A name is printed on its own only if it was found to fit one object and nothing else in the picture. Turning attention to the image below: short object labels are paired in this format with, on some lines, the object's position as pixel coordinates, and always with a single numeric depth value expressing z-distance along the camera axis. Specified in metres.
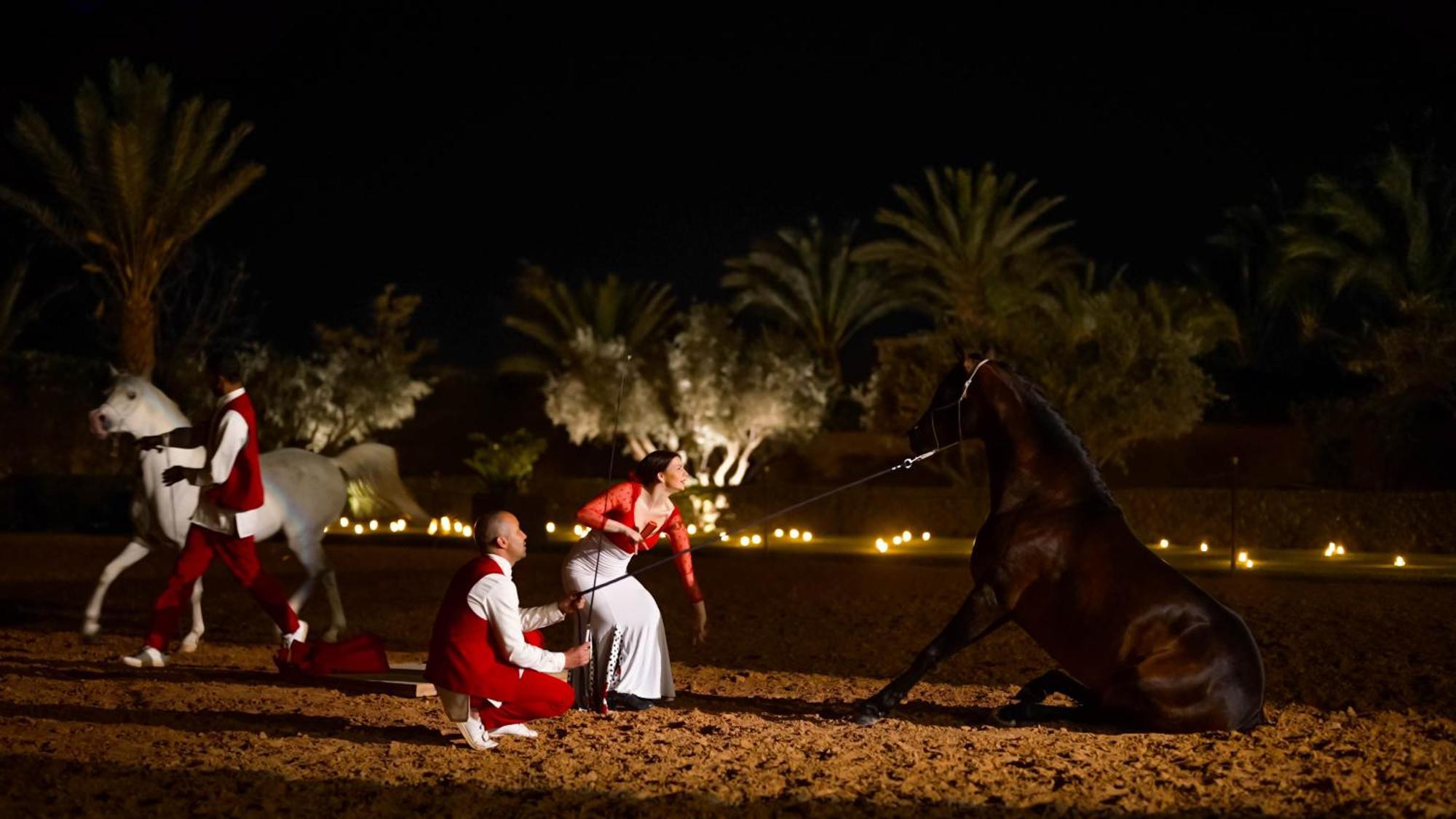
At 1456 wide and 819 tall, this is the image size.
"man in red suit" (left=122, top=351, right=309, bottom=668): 9.46
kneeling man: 6.98
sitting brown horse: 7.15
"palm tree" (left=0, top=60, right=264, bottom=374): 28.84
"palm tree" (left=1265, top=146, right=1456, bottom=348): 36.00
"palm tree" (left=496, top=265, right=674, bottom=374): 44.38
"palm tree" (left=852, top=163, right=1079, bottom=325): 39.03
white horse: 10.65
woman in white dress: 8.12
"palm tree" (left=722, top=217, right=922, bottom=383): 43.62
